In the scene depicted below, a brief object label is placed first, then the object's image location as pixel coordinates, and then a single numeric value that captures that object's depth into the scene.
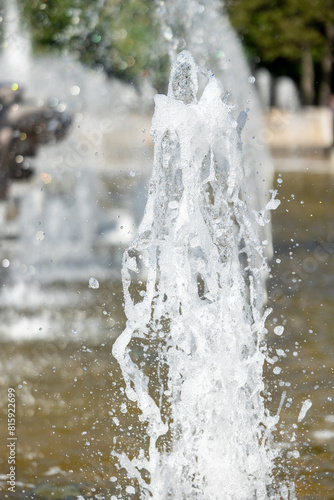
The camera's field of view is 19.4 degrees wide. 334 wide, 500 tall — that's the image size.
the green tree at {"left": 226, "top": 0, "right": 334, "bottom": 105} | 31.30
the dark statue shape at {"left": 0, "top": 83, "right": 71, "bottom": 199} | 7.09
